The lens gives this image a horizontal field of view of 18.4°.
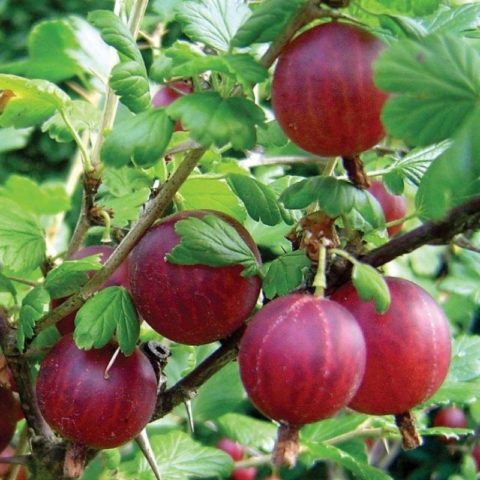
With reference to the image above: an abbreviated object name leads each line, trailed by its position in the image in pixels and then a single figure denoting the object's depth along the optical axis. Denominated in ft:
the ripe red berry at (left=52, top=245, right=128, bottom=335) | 0.91
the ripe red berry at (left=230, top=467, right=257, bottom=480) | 1.56
